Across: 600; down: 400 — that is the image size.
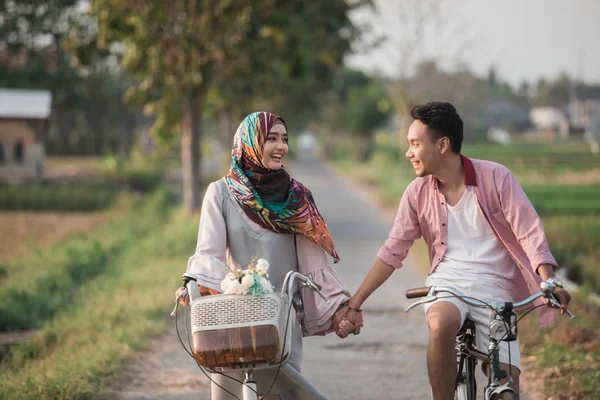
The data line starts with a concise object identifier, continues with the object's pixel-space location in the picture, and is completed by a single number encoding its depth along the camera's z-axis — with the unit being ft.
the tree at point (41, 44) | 155.74
